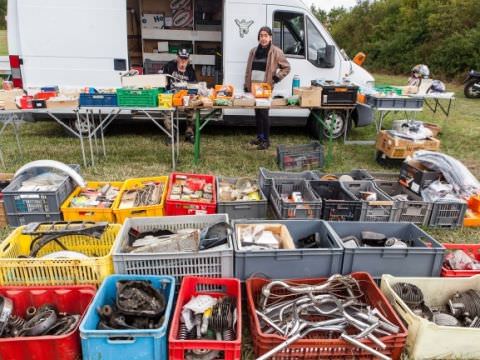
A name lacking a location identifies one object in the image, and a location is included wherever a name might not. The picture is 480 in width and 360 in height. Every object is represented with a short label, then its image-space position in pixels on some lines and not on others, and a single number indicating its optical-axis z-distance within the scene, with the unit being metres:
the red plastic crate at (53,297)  2.29
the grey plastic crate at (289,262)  2.53
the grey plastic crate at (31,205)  3.30
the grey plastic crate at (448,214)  3.66
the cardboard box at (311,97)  4.94
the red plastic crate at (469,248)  2.98
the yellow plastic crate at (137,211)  3.28
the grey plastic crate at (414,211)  3.64
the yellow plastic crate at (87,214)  3.27
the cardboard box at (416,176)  3.96
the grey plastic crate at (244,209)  3.47
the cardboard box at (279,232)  2.77
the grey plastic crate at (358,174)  4.23
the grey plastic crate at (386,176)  4.53
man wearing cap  5.80
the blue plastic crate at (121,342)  1.93
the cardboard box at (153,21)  7.33
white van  5.64
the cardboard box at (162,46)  7.39
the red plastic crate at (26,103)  4.42
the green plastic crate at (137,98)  4.53
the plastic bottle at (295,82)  6.07
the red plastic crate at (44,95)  4.58
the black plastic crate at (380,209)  3.51
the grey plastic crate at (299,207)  3.40
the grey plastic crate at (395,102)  5.38
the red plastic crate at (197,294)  1.94
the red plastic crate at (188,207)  3.40
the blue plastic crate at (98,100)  4.55
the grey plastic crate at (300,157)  5.03
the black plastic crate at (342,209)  3.47
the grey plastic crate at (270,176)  3.91
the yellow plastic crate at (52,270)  2.36
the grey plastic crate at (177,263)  2.44
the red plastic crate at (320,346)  2.02
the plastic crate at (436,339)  2.13
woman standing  5.62
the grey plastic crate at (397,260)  2.62
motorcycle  12.52
